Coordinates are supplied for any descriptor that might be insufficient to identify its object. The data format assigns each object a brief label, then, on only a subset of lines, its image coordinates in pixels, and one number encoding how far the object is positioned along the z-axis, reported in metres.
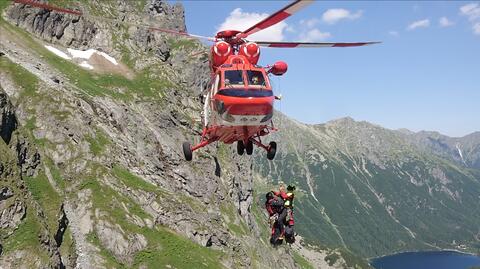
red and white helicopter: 20.27
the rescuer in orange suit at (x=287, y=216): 24.67
